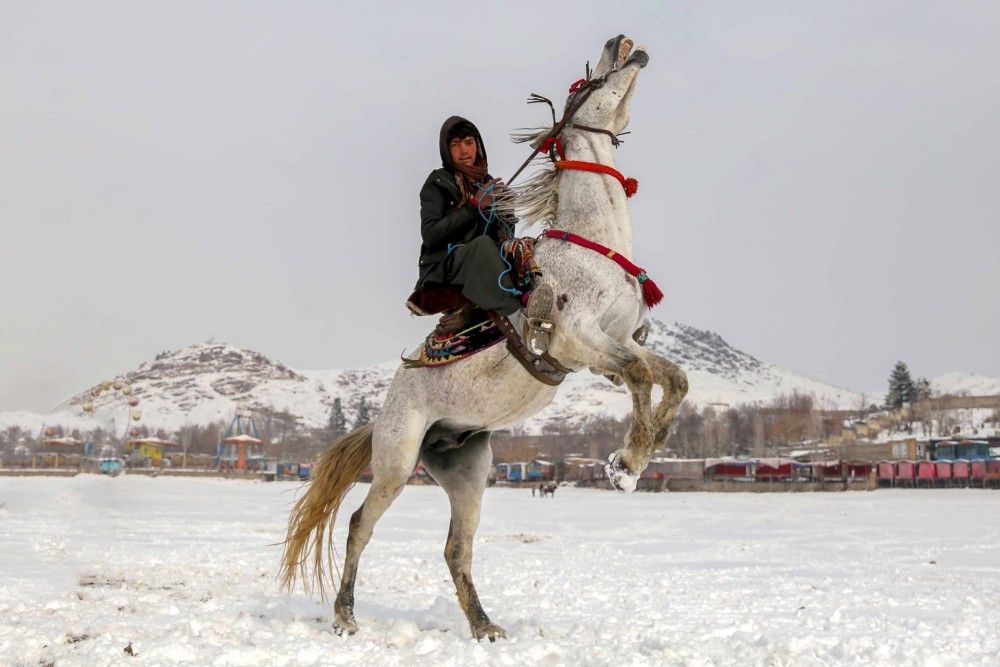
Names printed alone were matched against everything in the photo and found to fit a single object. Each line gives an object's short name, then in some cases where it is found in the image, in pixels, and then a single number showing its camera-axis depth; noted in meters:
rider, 5.32
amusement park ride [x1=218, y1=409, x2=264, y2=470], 98.50
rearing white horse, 4.88
